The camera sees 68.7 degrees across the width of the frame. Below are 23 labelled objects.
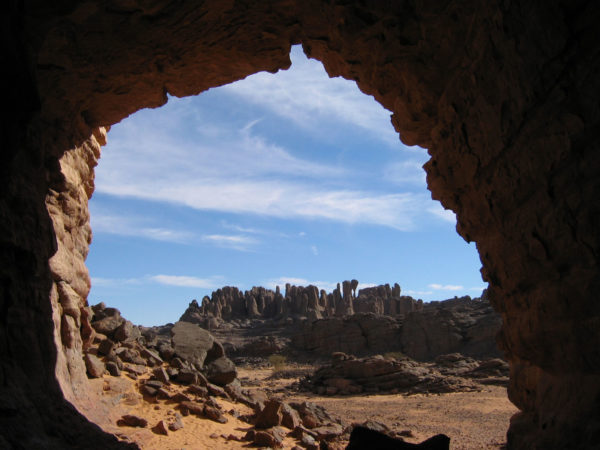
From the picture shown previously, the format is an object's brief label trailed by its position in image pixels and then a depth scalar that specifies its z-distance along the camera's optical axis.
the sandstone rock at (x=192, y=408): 11.94
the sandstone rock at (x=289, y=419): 12.39
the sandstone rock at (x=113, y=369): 12.30
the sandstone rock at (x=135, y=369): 13.30
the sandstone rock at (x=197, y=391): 13.65
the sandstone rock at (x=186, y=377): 14.21
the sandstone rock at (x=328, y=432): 11.98
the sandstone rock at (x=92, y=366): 11.27
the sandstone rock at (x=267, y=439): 10.34
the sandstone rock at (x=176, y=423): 10.50
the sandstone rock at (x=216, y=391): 14.68
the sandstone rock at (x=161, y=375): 13.59
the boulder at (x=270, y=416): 11.74
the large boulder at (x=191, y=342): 17.20
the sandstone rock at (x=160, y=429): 10.09
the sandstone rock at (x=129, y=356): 14.20
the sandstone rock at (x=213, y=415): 11.99
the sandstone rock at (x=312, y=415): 13.72
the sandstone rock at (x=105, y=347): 13.16
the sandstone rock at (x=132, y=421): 10.10
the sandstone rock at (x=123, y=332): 15.38
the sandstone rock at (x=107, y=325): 14.96
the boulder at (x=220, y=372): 16.41
